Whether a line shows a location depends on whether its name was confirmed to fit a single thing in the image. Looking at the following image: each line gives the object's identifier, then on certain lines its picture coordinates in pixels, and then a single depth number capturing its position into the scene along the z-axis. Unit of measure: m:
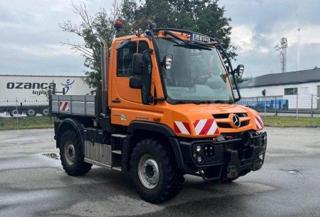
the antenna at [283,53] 80.01
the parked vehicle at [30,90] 42.69
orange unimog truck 6.90
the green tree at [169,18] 35.81
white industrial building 44.14
